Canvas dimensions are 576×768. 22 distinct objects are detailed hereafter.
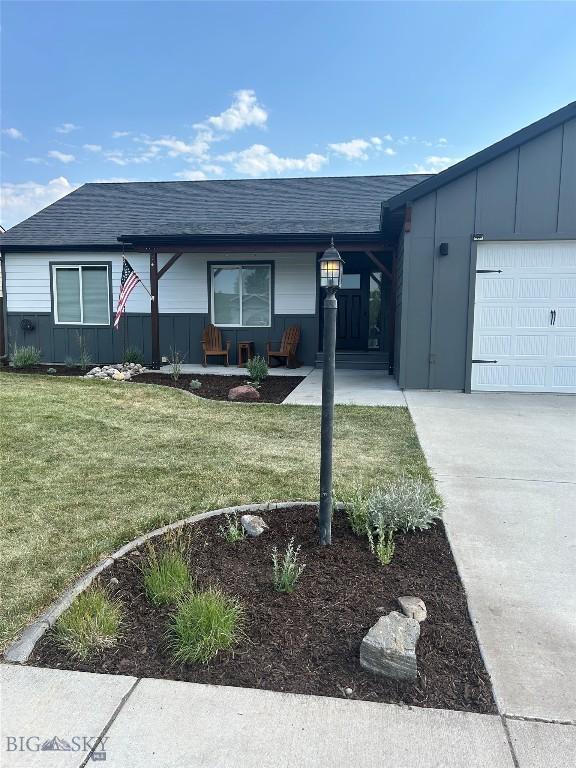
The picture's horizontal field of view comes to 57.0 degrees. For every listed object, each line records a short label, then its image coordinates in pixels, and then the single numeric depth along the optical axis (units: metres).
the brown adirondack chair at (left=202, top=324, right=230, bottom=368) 11.58
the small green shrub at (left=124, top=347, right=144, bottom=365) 11.37
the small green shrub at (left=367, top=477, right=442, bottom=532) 2.98
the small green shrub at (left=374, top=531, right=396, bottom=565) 2.62
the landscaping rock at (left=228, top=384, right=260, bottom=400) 7.55
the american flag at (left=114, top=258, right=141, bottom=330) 10.42
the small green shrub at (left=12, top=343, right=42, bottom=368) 10.72
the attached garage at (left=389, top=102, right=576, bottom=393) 7.33
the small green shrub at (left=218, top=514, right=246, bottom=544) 2.87
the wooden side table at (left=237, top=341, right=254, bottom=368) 11.56
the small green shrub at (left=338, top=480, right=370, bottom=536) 2.96
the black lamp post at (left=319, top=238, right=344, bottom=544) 2.66
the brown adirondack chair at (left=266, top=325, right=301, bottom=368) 11.12
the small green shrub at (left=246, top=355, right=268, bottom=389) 8.88
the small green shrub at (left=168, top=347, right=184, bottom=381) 9.23
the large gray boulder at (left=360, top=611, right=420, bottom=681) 1.84
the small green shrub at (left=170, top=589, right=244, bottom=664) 1.95
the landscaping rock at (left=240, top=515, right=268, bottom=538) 2.97
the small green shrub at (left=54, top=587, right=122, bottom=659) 1.99
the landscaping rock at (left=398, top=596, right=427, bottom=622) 2.18
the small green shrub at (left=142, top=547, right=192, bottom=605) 2.29
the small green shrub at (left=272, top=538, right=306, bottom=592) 2.38
